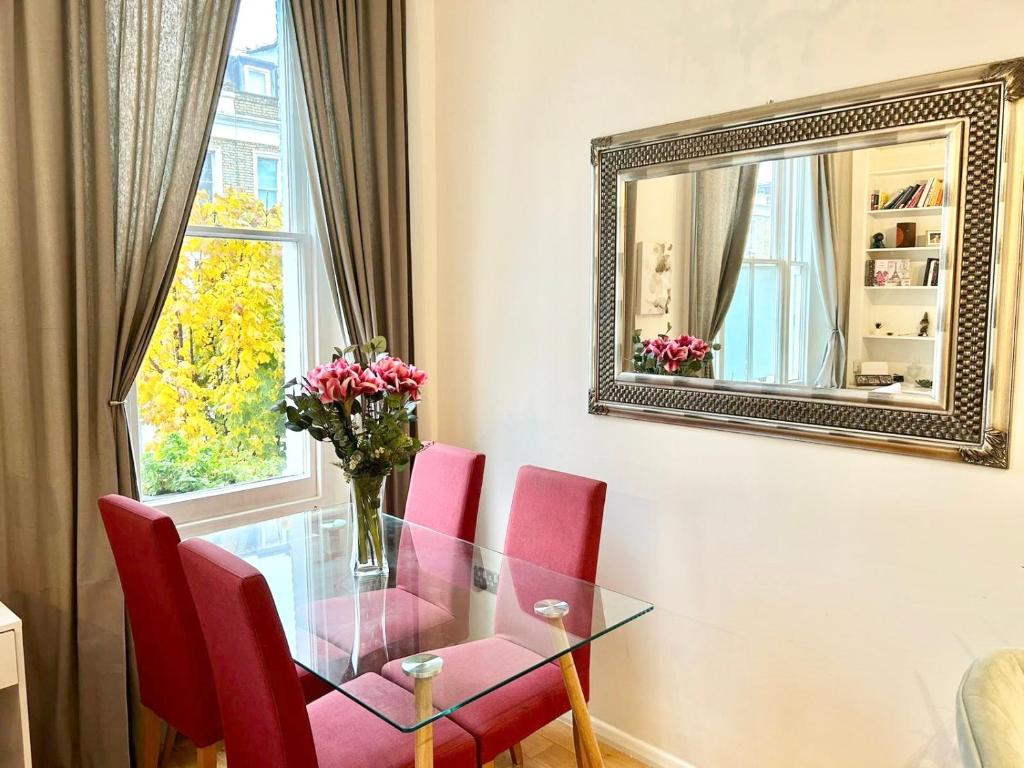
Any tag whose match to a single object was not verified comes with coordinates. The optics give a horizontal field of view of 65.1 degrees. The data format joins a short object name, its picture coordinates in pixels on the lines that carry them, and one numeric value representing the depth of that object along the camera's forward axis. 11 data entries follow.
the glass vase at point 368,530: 2.23
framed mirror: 1.88
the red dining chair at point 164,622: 1.98
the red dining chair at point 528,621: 1.78
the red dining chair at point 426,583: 1.91
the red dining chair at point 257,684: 1.55
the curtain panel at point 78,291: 2.35
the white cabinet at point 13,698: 1.98
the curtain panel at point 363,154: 3.00
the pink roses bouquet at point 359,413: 2.13
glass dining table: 1.70
